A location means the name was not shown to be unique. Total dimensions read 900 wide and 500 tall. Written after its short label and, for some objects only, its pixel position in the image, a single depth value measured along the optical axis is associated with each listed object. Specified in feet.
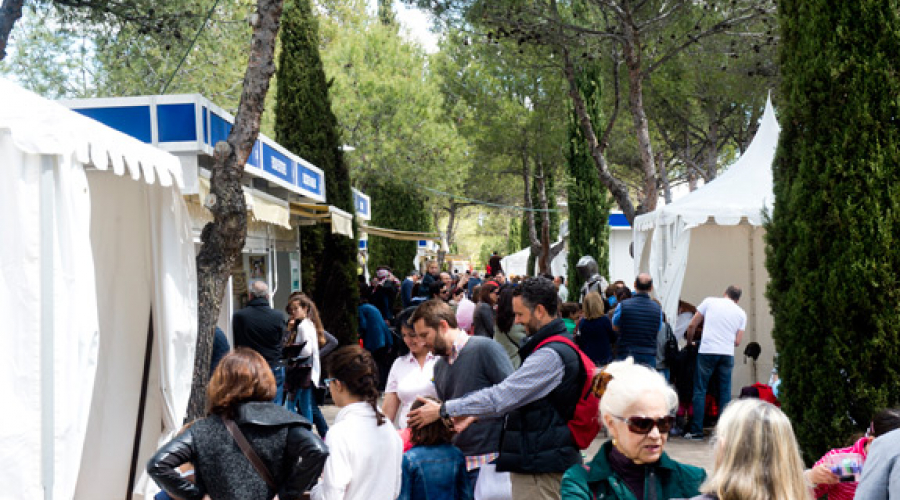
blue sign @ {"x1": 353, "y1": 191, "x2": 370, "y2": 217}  63.77
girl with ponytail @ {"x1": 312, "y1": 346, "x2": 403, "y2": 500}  12.75
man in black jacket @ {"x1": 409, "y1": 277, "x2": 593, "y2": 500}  12.94
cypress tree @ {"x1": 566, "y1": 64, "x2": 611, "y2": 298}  81.10
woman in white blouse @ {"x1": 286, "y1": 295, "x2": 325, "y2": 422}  30.37
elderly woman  8.91
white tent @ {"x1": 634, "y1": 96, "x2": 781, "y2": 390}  36.60
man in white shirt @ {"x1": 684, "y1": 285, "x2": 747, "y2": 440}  33.63
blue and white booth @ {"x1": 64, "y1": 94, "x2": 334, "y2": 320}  26.84
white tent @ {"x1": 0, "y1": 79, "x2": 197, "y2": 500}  12.67
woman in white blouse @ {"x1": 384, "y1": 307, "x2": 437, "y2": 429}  17.20
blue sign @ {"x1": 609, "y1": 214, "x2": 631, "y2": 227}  85.10
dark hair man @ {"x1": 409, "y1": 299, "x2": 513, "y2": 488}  15.11
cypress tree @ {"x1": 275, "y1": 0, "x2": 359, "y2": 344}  47.32
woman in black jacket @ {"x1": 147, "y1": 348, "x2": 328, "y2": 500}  11.21
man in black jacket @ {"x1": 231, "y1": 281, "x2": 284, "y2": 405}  28.07
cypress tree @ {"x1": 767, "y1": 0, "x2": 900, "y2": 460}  17.54
